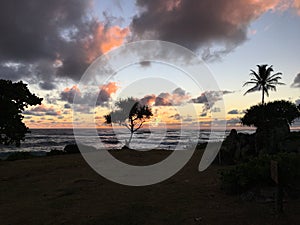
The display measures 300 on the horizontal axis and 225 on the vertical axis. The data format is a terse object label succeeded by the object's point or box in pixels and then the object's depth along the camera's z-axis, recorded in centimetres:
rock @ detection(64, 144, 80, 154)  2970
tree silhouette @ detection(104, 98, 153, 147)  4244
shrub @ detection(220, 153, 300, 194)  840
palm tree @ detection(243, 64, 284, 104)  4306
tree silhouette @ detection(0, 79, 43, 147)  1437
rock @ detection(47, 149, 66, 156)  2861
